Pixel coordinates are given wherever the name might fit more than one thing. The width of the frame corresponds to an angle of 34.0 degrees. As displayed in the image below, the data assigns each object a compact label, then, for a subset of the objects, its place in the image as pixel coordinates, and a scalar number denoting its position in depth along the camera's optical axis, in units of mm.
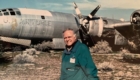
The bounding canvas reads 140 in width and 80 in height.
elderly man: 3350
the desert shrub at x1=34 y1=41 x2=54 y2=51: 19350
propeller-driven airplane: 18031
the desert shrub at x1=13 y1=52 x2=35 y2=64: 13375
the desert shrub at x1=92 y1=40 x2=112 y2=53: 20694
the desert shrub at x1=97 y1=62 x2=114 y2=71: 12021
